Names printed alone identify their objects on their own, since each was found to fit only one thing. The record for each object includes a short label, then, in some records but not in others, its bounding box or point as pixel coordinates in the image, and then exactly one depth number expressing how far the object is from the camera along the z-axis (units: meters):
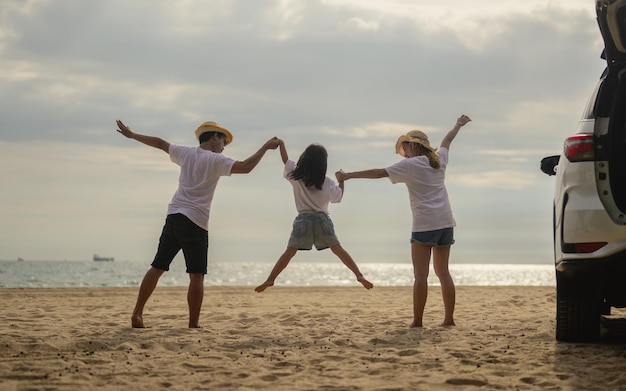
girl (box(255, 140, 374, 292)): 9.10
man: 8.17
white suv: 5.73
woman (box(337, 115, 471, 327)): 8.46
